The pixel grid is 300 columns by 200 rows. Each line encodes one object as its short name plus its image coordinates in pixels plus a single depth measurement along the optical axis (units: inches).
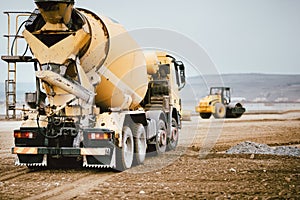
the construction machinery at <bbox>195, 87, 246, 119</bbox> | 1672.0
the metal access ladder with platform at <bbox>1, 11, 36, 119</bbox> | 524.3
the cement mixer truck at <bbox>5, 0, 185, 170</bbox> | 492.1
